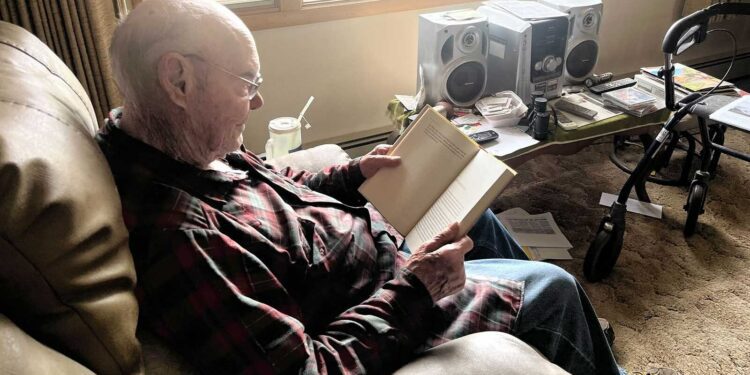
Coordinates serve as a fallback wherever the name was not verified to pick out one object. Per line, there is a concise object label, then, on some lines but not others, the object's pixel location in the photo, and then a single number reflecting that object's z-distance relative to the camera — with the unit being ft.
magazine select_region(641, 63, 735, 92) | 7.17
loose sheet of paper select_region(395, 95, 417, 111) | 7.47
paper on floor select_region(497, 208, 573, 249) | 7.40
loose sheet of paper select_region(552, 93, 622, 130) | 6.77
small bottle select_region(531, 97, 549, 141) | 6.47
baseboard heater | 8.82
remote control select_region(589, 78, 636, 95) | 7.48
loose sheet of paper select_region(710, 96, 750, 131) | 6.13
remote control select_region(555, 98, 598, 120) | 6.94
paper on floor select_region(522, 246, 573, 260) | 7.22
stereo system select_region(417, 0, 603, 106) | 6.98
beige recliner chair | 2.43
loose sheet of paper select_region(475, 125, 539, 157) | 6.31
